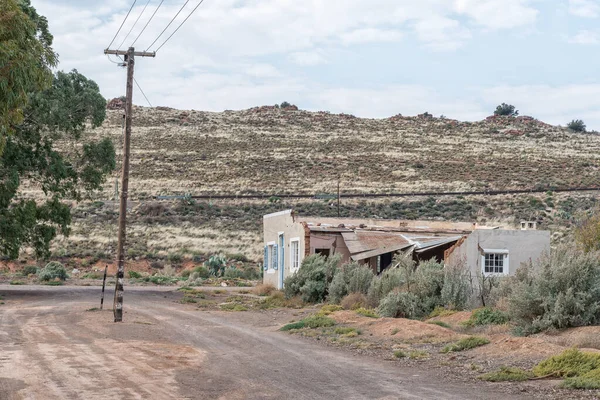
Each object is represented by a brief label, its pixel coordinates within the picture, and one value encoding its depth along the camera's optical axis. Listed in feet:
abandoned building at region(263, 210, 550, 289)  89.61
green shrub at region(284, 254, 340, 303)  96.73
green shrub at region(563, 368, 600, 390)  37.93
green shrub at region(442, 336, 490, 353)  52.65
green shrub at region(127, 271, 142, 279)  159.06
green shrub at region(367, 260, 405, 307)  80.59
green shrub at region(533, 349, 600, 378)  40.86
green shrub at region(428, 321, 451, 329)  64.15
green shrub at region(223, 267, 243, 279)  162.61
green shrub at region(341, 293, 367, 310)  84.79
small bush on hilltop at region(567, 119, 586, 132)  333.42
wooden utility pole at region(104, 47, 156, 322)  74.79
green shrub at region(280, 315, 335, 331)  71.51
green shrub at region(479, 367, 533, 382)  41.63
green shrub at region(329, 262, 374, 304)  88.69
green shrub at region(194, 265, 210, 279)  163.43
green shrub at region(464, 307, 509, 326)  62.25
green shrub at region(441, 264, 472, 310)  73.62
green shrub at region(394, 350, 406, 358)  52.47
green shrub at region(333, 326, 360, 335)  64.23
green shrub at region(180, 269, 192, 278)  165.58
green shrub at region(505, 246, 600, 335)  54.54
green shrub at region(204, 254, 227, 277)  165.99
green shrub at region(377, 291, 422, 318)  73.31
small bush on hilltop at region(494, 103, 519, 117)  369.09
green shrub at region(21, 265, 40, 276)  161.23
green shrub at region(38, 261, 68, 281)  145.89
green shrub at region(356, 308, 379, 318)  74.85
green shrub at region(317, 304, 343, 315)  80.55
